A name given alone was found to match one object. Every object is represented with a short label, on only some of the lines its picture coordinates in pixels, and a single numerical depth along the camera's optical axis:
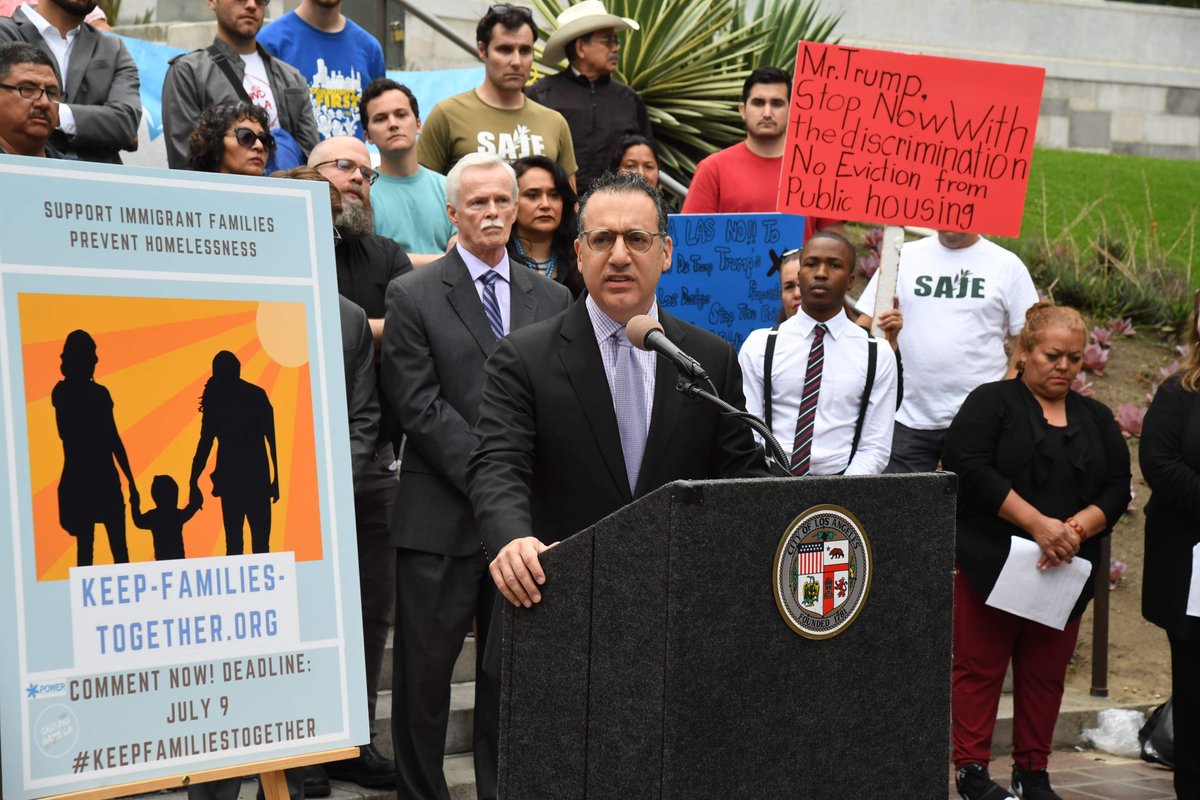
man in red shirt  7.95
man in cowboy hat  8.48
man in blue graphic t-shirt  8.24
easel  3.62
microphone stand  3.13
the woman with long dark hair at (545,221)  6.31
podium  2.79
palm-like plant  11.77
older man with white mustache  5.27
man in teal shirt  6.76
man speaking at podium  3.64
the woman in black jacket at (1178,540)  6.12
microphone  3.16
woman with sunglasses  5.92
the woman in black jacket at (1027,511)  6.30
